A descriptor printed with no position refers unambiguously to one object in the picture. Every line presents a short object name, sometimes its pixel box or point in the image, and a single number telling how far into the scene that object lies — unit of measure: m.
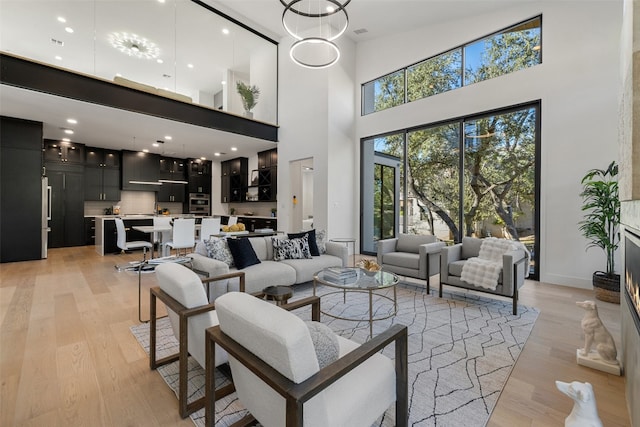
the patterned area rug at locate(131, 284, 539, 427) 1.67
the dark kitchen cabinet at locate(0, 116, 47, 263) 5.44
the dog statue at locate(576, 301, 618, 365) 2.09
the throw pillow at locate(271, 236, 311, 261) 3.92
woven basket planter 3.45
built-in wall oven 9.76
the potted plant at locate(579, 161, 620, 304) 3.48
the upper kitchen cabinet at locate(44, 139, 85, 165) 7.24
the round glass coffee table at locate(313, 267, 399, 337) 2.63
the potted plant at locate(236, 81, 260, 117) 7.12
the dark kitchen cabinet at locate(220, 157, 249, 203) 8.96
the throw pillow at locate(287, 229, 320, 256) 4.22
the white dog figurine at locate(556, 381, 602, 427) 1.26
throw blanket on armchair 3.21
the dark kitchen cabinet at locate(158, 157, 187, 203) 9.16
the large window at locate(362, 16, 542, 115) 4.71
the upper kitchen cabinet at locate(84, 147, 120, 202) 7.93
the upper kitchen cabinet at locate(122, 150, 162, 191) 8.44
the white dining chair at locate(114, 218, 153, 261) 5.18
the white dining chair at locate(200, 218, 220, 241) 5.61
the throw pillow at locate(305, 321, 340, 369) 1.13
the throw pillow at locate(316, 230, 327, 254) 4.37
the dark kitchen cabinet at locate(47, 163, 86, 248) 7.23
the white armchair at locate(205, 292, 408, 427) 0.96
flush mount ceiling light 6.79
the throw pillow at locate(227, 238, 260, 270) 3.40
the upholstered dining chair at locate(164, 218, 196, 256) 5.25
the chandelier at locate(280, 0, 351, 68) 5.70
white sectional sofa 3.05
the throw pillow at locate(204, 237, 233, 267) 3.34
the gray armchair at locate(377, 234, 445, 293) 3.86
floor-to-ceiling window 4.66
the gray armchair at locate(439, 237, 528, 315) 3.14
